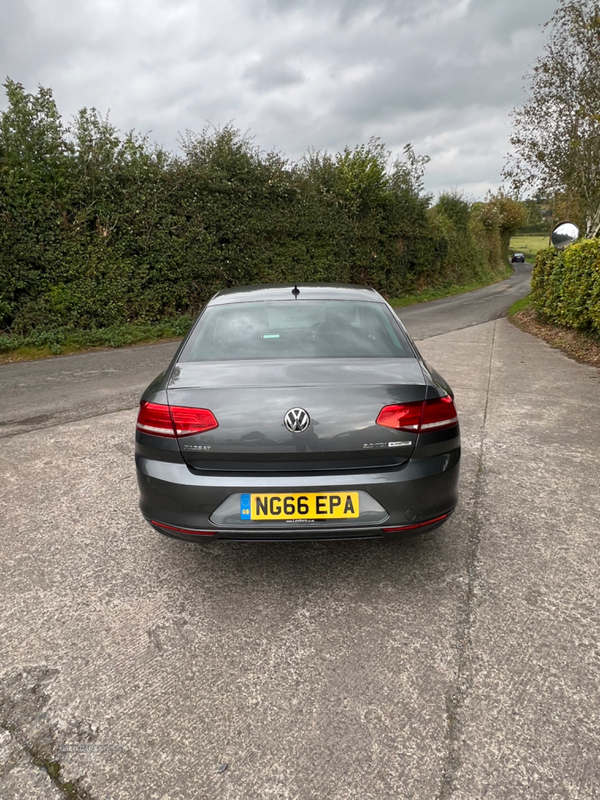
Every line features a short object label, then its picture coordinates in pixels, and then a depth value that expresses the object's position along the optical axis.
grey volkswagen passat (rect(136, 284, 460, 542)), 2.50
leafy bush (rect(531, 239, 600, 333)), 9.76
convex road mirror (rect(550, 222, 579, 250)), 12.07
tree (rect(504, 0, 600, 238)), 15.02
